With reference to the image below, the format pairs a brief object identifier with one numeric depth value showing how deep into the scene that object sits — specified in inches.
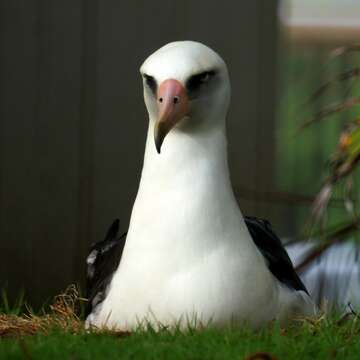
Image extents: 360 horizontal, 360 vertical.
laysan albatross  243.8
